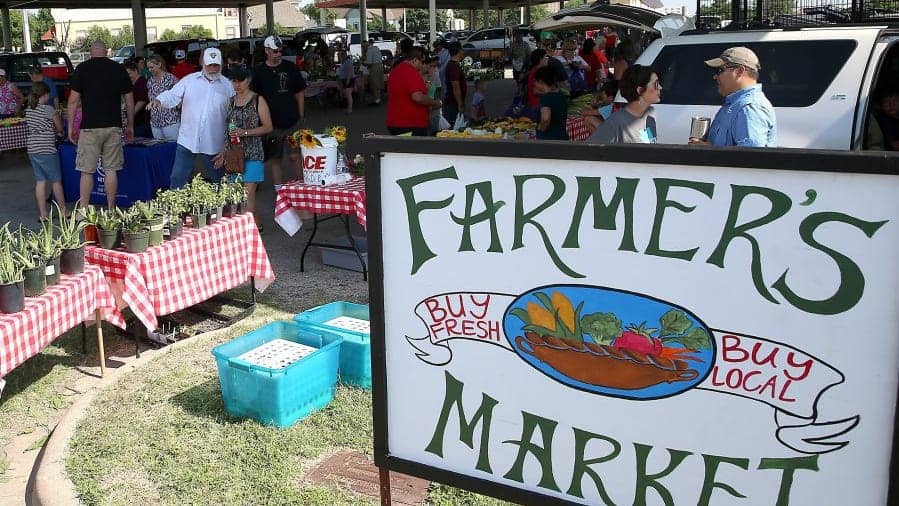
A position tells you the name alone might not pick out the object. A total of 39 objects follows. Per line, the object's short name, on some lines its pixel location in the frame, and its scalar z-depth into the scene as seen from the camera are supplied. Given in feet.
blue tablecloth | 30.22
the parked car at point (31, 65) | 63.57
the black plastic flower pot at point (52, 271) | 15.25
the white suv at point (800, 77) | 20.86
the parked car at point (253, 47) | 65.00
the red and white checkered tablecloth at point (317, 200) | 21.30
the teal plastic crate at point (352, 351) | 15.20
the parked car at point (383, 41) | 104.27
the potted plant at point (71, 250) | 15.85
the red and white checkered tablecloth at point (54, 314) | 13.87
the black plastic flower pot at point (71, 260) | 15.93
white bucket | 21.77
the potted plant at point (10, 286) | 13.93
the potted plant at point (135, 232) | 16.74
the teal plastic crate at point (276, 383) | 13.76
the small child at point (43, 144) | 28.48
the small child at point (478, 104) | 44.42
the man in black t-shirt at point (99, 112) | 27.04
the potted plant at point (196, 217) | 18.58
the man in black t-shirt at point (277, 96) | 27.30
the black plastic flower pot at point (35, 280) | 14.64
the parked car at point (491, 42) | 97.91
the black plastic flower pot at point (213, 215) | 18.93
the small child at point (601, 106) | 25.02
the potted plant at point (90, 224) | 17.29
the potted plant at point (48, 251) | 15.21
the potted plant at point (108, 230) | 17.02
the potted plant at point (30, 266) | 14.56
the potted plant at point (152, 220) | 17.02
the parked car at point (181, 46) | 79.00
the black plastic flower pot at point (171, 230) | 17.74
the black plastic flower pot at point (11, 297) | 13.92
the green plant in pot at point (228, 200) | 19.34
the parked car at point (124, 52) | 101.96
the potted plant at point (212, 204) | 18.76
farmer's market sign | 6.01
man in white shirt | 25.77
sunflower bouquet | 21.75
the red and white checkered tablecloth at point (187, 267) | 16.67
